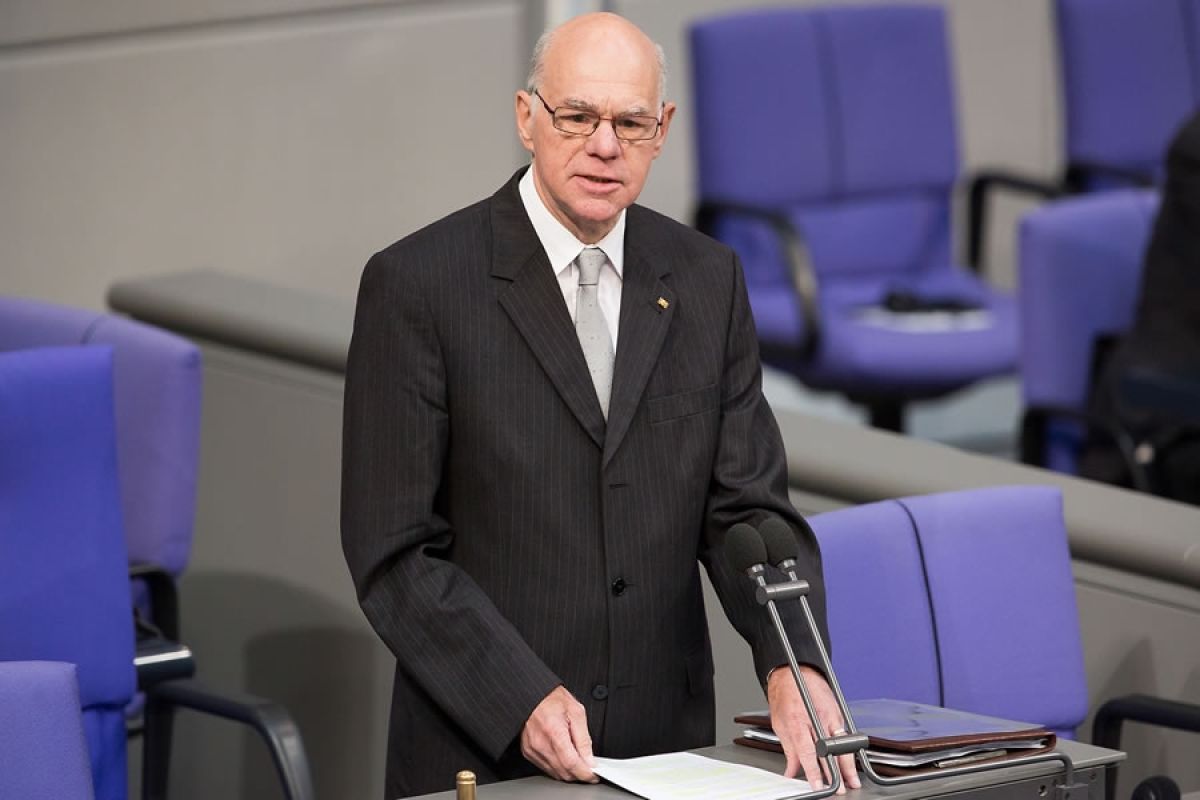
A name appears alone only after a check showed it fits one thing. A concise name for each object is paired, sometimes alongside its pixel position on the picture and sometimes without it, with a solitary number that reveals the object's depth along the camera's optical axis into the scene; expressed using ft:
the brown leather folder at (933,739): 24.97
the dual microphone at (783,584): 24.71
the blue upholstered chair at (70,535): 27.59
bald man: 25.32
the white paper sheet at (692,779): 24.71
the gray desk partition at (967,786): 24.78
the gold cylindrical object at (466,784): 24.31
